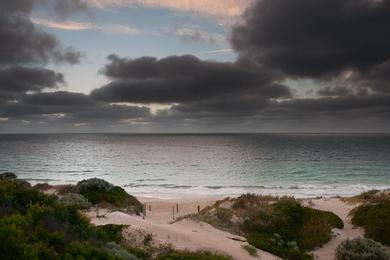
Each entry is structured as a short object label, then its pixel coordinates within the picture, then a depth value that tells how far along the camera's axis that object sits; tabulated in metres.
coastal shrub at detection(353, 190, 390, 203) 22.88
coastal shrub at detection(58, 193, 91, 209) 21.32
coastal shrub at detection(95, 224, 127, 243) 14.70
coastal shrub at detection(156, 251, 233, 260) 12.14
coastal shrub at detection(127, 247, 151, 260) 12.42
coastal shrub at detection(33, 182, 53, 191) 31.79
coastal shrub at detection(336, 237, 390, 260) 14.70
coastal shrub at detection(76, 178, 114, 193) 25.36
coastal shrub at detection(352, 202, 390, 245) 17.68
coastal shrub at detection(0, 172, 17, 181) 37.34
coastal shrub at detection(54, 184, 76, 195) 26.74
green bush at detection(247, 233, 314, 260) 15.62
